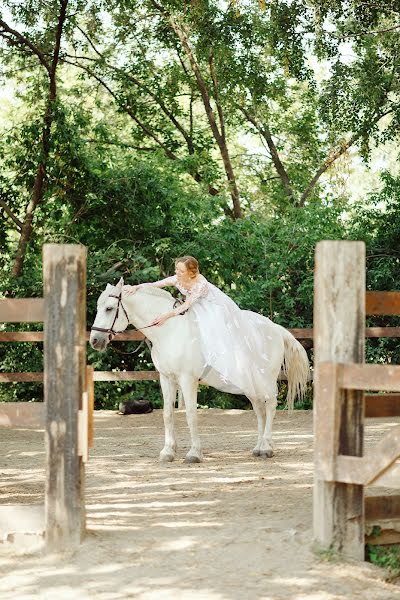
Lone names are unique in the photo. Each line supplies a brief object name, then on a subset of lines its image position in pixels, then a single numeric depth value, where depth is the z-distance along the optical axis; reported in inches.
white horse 352.8
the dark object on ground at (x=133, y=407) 567.2
